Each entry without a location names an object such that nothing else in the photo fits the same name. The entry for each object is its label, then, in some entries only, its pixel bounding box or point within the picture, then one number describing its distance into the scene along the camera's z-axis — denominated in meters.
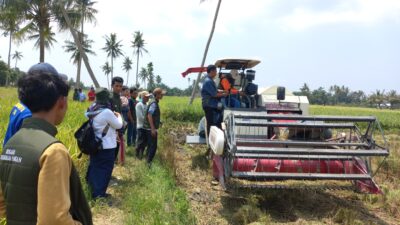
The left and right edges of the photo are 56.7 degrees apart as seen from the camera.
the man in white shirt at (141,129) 8.40
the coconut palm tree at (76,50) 38.91
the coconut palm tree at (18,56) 94.75
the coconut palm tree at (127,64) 80.44
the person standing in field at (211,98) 6.89
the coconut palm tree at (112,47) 62.25
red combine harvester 4.89
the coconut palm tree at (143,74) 88.64
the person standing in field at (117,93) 6.70
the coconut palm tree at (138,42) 64.45
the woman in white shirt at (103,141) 5.30
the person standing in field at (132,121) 9.73
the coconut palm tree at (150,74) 80.46
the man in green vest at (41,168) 1.66
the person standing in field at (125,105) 9.49
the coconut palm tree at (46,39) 21.64
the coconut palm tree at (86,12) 23.92
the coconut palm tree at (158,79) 99.06
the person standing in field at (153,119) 7.48
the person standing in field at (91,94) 15.38
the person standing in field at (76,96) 19.57
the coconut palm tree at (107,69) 76.19
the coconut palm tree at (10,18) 20.31
